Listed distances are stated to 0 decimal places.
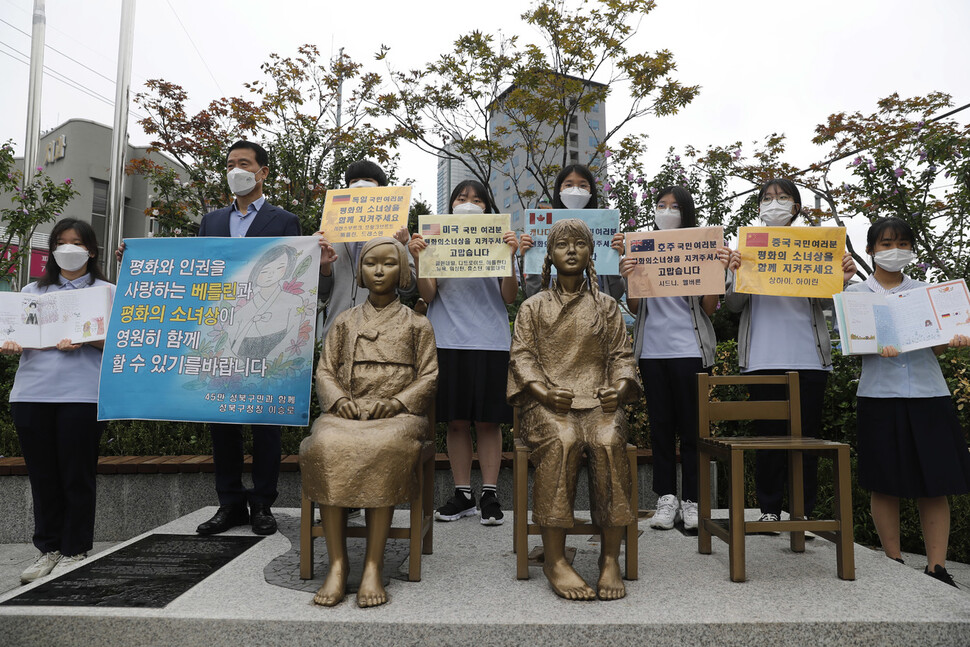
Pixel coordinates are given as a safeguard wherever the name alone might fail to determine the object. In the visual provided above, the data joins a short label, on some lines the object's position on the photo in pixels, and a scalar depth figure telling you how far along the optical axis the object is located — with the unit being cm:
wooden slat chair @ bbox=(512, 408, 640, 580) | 345
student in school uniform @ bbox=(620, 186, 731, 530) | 433
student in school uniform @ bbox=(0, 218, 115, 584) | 411
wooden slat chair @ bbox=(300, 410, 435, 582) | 346
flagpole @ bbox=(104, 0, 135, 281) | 1059
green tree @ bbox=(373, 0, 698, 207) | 909
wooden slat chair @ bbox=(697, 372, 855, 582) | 350
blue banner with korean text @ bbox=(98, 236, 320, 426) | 424
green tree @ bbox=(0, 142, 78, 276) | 913
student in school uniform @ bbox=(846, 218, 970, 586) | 389
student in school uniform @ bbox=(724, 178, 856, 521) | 422
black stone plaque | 318
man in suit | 451
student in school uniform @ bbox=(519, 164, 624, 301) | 448
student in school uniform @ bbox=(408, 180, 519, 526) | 443
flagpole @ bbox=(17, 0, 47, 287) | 1198
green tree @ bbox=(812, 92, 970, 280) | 726
